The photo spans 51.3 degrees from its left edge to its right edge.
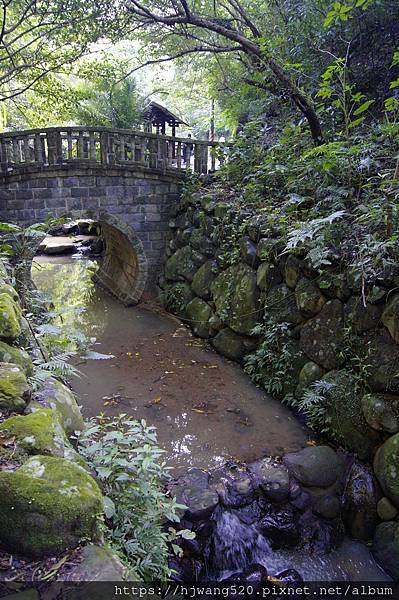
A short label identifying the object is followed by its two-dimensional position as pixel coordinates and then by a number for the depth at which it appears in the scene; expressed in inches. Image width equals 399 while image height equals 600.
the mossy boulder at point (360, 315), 184.9
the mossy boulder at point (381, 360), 172.4
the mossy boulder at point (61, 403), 107.7
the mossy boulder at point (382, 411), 167.8
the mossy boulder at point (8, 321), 117.6
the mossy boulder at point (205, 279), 309.3
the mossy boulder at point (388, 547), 150.9
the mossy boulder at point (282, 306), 230.1
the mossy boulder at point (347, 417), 179.0
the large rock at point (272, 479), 169.3
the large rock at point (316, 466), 173.6
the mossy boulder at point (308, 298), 213.6
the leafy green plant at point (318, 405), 195.5
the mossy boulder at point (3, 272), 162.4
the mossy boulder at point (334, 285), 197.3
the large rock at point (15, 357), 111.3
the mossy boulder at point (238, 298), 259.0
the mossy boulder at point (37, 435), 82.0
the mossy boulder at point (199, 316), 303.4
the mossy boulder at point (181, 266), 339.6
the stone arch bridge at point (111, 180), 322.3
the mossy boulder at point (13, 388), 93.6
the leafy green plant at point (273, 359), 226.8
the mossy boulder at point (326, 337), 200.3
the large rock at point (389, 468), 157.8
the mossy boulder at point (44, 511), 65.9
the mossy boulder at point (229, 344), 268.2
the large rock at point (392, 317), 172.8
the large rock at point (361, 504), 166.7
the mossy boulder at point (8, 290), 138.9
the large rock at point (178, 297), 337.4
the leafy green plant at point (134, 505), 90.7
